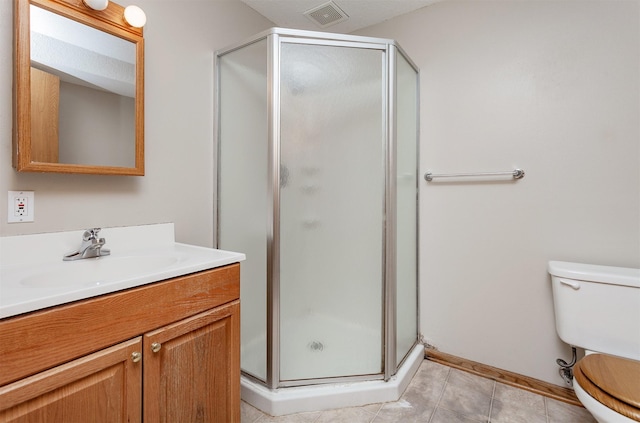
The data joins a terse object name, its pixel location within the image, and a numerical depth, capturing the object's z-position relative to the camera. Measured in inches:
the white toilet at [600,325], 42.7
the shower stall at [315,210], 60.4
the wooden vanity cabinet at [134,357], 28.2
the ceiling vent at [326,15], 78.8
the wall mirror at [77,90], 43.1
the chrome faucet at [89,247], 46.6
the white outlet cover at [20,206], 43.6
